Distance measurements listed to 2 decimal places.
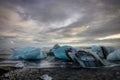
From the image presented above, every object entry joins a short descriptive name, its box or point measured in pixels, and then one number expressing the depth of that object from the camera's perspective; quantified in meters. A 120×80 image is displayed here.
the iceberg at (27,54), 7.16
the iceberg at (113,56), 6.58
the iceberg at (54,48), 9.80
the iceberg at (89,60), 4.84
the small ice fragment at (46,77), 3.22
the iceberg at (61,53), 7.54
